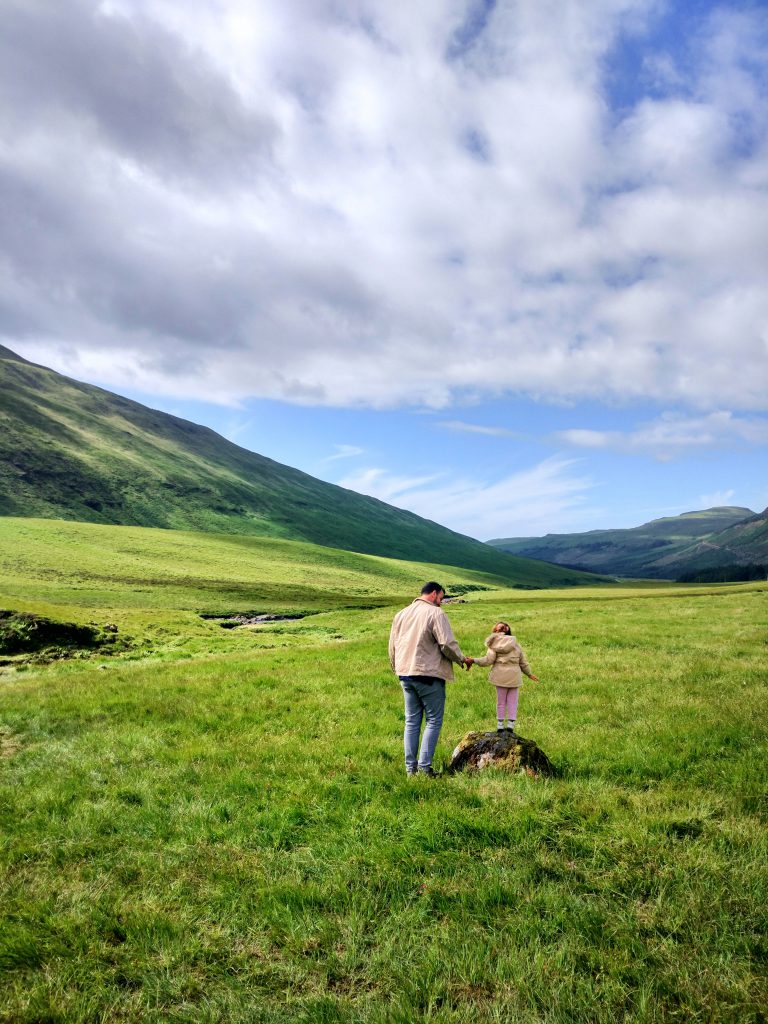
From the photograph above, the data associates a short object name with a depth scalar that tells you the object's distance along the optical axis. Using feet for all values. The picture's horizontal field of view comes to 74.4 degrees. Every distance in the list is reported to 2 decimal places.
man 30.86
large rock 30.37
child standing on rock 39.47
